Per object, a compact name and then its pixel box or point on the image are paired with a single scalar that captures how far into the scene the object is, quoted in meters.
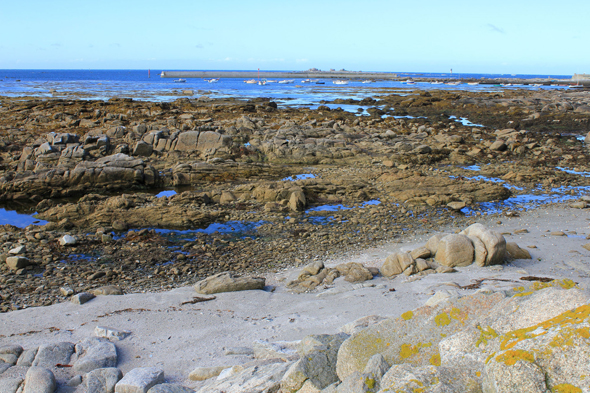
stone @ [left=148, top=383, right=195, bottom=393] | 3.84
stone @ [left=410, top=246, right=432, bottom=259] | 8.45
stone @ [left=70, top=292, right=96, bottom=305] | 6.77
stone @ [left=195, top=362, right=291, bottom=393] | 3.55
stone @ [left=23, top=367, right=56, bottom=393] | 4.05
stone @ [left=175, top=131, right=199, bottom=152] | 21.41
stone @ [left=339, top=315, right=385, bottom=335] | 4.93
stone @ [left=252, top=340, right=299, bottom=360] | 4.46
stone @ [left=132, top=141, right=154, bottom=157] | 20.70
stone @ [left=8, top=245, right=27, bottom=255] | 9.28
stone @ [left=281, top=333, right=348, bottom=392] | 3.30
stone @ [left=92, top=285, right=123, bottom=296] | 7.45
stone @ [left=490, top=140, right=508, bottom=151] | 22.36
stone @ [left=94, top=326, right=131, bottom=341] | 5.43
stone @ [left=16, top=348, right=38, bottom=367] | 4.74
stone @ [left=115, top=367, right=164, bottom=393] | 3.98
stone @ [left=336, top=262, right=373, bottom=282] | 7.82
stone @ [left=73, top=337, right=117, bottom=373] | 4.64
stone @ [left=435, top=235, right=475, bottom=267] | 8.09
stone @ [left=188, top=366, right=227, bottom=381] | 4.38
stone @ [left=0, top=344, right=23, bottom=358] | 4.93
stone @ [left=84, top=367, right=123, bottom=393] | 4.21
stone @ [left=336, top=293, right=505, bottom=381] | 3.30
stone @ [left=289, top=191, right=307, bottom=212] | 12.94
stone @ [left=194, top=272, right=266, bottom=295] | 7.37
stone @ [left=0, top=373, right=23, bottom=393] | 4.16
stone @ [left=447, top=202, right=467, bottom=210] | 12.94
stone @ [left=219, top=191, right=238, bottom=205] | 13.73
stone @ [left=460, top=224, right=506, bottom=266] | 7.95
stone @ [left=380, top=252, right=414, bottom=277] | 8.15
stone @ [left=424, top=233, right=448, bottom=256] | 8.57
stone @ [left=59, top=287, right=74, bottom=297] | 7.75
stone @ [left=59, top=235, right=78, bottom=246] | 9.99
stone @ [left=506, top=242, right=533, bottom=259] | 8.52
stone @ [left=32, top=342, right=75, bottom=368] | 4.66
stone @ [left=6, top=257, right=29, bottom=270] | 8.72
